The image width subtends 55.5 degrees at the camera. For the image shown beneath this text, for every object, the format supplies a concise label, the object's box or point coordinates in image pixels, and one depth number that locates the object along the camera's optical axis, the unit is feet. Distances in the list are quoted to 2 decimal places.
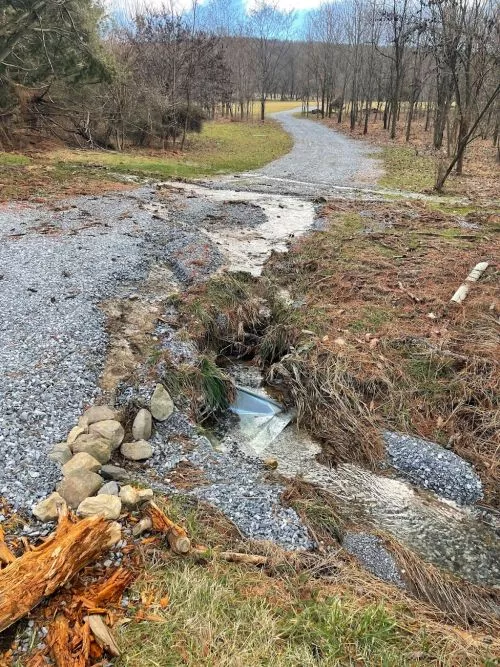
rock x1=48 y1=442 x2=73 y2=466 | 12.71
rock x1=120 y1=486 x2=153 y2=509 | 11.40
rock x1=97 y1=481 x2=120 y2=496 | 11.75
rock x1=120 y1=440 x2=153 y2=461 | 13.96
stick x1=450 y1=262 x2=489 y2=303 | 24.14
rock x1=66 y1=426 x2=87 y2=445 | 13.57
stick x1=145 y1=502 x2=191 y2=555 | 10.38
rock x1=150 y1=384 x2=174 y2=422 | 15.85
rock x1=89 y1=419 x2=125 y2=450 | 14.11
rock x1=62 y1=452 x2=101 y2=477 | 11.94
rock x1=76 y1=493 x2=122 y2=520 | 10.88
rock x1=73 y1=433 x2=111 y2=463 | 13.26
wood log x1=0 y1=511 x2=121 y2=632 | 8.30
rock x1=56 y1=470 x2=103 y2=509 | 11.35
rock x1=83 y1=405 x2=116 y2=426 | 14.78
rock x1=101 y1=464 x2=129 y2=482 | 12.74
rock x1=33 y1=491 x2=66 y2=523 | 10.64
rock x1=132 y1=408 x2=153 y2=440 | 14.85
